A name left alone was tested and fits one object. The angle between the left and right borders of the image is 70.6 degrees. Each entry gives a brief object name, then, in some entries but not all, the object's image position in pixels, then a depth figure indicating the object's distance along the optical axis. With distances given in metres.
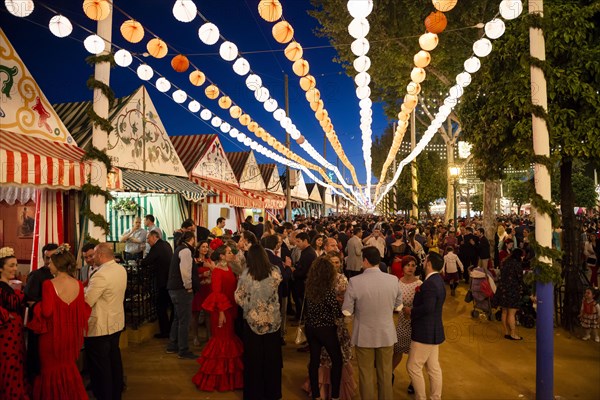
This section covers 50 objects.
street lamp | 20.06
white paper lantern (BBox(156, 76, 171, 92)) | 9.98
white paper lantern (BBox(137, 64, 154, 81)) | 8.45
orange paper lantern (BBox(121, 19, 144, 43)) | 6.84
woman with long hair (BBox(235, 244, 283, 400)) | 4.78
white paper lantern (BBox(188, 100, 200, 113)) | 11.62
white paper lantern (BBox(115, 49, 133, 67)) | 7.15
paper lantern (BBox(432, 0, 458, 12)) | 6.74
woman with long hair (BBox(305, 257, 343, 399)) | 4.74
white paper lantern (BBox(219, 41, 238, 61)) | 7.99
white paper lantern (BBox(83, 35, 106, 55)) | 5.49
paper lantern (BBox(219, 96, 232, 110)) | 11.80
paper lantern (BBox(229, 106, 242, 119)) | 12.66
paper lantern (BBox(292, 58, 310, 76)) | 8.70
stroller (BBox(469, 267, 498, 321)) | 8.29
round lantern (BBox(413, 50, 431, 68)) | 8.81
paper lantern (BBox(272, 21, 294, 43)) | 7.41
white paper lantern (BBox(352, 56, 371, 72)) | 9.04
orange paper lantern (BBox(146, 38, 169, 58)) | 7.72
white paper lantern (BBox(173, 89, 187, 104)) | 10.64
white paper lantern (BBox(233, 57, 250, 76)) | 8.67
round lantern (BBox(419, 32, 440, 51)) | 8.29
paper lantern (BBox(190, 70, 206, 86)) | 9.88
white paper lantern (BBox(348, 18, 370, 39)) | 7.55
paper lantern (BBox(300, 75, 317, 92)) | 9.63
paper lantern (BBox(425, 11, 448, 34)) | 7.39
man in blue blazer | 4.62
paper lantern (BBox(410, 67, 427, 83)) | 9.64
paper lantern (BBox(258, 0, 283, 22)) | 6.55
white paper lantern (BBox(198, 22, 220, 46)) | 7.16
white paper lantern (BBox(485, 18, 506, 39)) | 6.89
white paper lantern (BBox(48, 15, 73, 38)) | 6.09
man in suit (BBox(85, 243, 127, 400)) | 4.46
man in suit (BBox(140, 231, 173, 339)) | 7.46
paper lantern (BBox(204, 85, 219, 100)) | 10.23
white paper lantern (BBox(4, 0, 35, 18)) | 5.06
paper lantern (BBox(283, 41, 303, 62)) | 8.08
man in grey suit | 4.44
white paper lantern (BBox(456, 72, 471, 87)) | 9.44
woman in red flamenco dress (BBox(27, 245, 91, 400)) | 4.00
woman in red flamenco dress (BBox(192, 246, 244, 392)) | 5.25
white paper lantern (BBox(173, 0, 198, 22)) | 6.20
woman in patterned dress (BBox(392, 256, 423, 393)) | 5.04
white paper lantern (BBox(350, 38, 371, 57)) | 8.36
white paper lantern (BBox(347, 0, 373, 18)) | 6.73
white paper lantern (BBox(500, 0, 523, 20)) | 6.12
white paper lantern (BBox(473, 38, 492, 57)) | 7.50
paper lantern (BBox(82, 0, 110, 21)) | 5.45
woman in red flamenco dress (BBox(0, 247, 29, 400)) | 4.09
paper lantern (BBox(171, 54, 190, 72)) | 7.89
